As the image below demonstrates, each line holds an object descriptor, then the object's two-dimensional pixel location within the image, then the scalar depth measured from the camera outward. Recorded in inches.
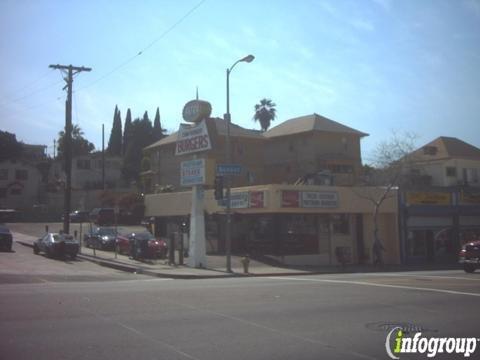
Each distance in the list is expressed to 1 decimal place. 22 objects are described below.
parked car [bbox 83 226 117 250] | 1459.2
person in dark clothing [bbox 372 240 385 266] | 1336.1
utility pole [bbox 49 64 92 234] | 1461.6
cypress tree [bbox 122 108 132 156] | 3656.5
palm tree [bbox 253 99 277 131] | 3563.0
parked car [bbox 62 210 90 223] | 2341.3
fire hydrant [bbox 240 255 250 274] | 1066.7
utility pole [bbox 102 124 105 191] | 2787.9
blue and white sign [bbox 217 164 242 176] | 1058.1
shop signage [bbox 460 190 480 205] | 1676.9
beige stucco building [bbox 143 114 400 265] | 1334.9
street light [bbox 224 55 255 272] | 1078.4
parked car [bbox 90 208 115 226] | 2037.0
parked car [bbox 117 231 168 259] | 1230.9
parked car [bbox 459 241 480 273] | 1010.1
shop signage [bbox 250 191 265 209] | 1311.5
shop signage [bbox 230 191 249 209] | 1373.0
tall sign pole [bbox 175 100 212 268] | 1125.1
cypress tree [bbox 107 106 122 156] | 3917.3
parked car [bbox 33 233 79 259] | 1239.5
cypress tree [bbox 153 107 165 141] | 3487.0
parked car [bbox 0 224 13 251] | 1357.0
